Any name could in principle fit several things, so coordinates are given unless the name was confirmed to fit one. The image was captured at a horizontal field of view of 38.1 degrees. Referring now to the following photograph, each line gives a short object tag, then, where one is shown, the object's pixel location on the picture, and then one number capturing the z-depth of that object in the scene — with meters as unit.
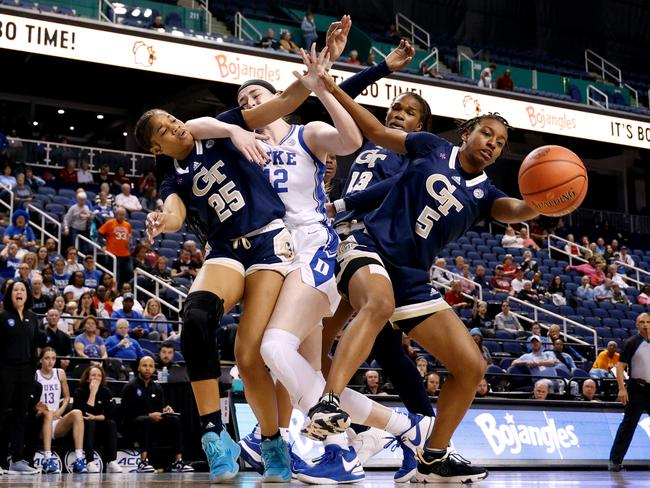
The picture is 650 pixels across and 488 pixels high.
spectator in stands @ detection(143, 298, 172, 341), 13.08
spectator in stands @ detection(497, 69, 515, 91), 22.97
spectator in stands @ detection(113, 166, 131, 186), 17.99
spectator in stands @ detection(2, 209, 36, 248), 13.68
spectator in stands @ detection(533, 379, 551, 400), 12.12
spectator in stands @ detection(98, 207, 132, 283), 14.38
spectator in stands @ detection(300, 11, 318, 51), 21.34
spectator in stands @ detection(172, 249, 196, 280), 15.11
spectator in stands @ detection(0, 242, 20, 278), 12.73
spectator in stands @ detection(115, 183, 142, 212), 16.52
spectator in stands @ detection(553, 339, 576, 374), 14.84
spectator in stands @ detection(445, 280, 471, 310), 16.20
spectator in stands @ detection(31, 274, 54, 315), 11.73
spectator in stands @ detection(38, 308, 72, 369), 10.58
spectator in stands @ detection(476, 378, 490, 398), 11.77
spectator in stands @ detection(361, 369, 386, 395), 11.00
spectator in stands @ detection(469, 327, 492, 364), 13.13
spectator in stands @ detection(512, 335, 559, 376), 13.91
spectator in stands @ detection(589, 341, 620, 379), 14.54
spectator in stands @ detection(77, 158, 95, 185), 18.06
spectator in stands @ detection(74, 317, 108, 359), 11.04
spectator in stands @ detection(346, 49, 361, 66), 20.86
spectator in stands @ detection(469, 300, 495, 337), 15.89
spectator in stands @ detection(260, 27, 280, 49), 19.75
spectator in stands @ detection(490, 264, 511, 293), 18.66
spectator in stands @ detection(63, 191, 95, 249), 15.05
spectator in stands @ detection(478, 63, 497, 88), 22.32
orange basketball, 5.16
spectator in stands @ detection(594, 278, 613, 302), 20.14
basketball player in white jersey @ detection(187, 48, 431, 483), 4.64
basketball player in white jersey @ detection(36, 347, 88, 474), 9.55
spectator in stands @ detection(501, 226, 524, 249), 21.03
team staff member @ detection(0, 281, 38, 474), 9.13
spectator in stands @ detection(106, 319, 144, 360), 11.41
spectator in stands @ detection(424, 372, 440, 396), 11.13
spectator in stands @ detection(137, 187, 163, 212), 17.59
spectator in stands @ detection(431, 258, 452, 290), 17.53
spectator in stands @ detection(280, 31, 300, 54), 20.08
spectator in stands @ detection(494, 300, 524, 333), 16.22
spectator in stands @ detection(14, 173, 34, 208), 15.70
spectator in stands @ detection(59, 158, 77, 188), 17.91
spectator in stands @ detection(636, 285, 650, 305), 20.45
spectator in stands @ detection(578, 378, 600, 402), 12.68
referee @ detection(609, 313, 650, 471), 10.40
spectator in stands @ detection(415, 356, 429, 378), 11.90
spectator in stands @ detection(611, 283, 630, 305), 20.18
